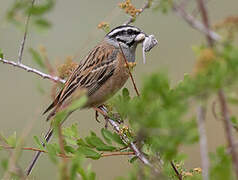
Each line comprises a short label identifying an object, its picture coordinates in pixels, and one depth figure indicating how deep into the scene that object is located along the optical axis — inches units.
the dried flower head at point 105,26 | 244.6
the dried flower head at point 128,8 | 232.8
